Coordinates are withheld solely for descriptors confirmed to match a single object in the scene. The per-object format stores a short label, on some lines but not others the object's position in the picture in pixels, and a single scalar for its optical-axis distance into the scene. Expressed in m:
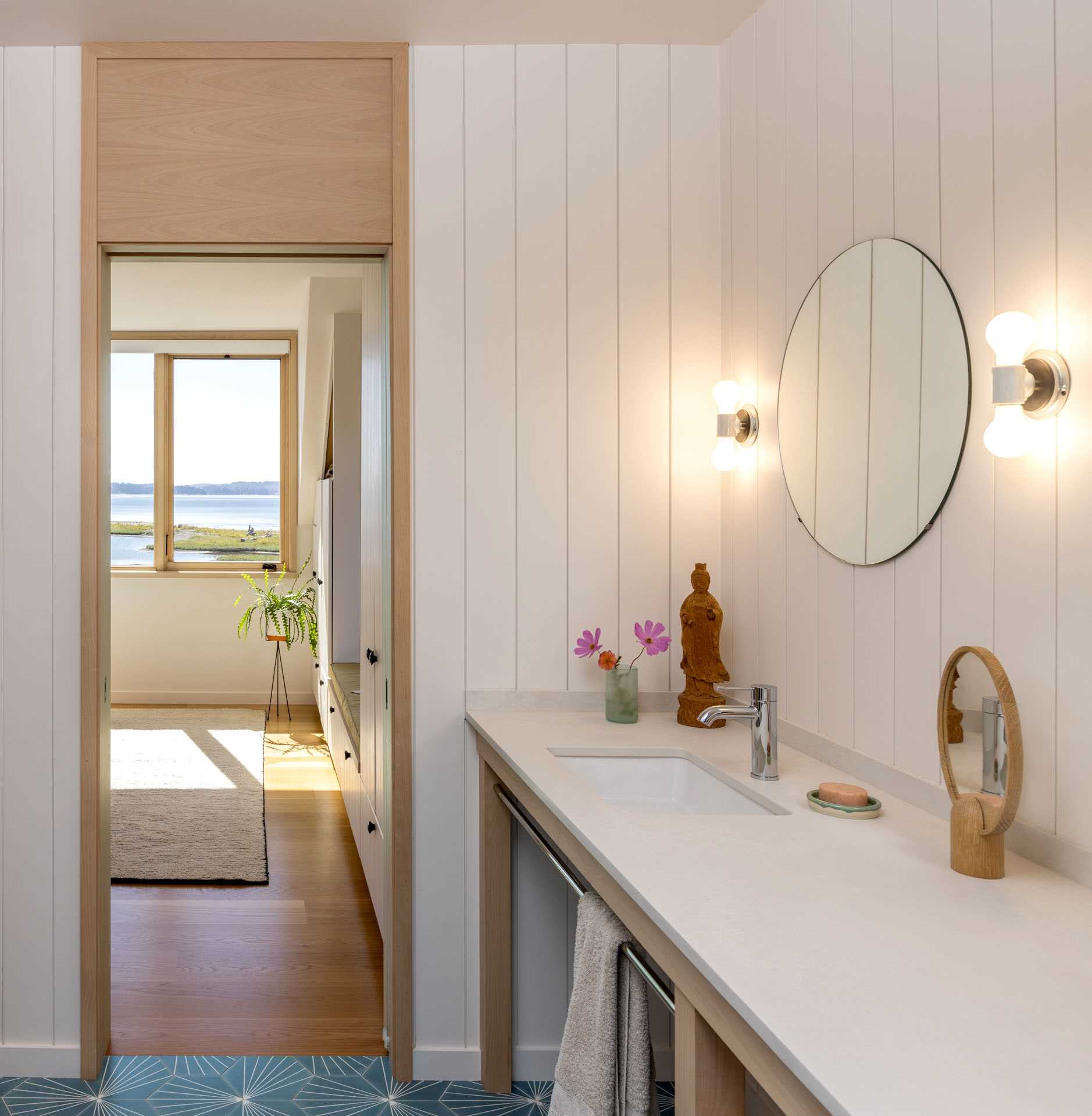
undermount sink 1.93
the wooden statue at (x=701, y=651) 2.21
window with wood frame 6.83
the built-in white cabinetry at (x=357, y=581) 2.78
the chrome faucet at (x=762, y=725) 1.73
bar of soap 1.52
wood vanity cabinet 0.88
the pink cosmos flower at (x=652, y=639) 2.25
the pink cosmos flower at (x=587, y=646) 2.29
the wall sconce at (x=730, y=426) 2.27
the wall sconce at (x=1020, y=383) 1.27
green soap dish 1.50
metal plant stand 6.69
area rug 3.75
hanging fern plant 6.39
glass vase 2.24
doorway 2.32
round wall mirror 1.53
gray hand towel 1.39
